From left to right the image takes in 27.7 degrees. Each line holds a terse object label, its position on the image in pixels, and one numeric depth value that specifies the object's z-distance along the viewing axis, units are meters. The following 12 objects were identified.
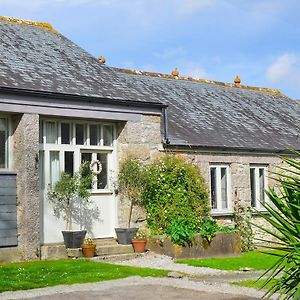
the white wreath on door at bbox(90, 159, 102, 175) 16.59
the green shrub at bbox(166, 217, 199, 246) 15.69
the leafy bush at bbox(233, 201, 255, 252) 18.73
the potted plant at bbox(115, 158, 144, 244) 16.39
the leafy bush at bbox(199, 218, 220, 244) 16.11
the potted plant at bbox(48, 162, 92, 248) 15.40
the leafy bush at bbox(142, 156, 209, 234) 16.86
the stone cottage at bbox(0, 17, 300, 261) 14.87
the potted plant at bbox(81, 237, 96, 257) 15.17
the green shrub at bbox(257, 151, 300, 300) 5.55
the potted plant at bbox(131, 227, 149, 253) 16.12
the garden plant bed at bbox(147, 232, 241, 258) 15.68
